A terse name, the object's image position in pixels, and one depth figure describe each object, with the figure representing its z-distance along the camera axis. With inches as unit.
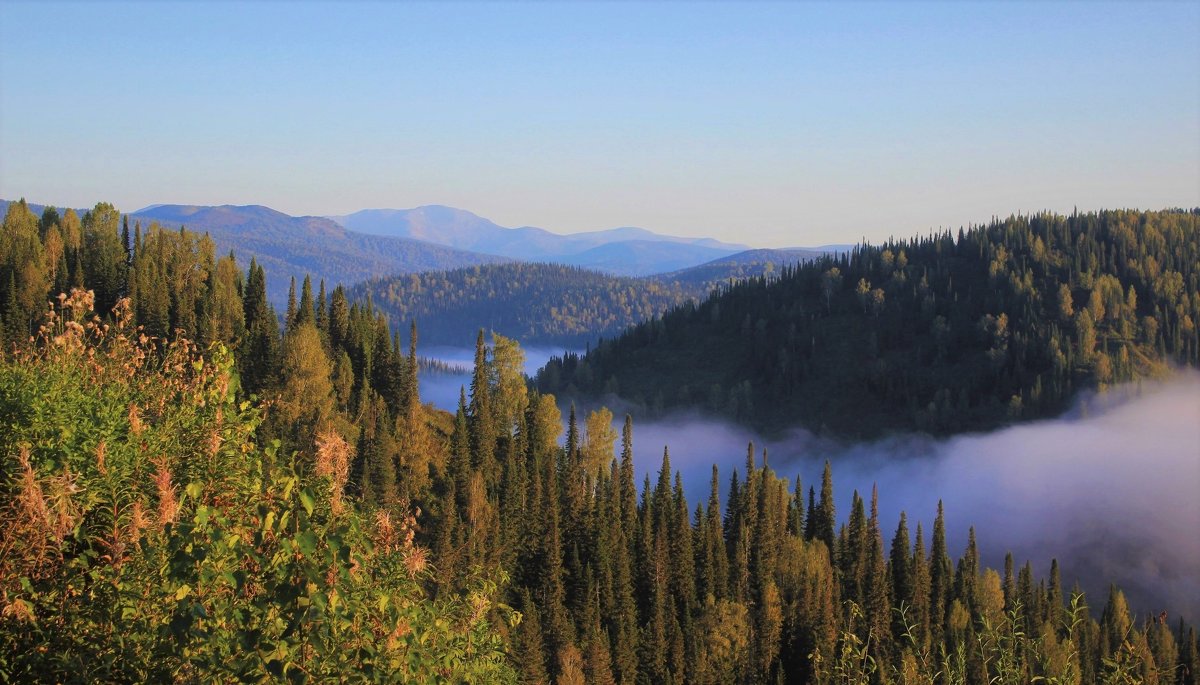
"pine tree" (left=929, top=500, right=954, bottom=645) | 6899.6
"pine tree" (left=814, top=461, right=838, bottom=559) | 7785.4
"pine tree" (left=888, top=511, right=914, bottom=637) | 6958.7
